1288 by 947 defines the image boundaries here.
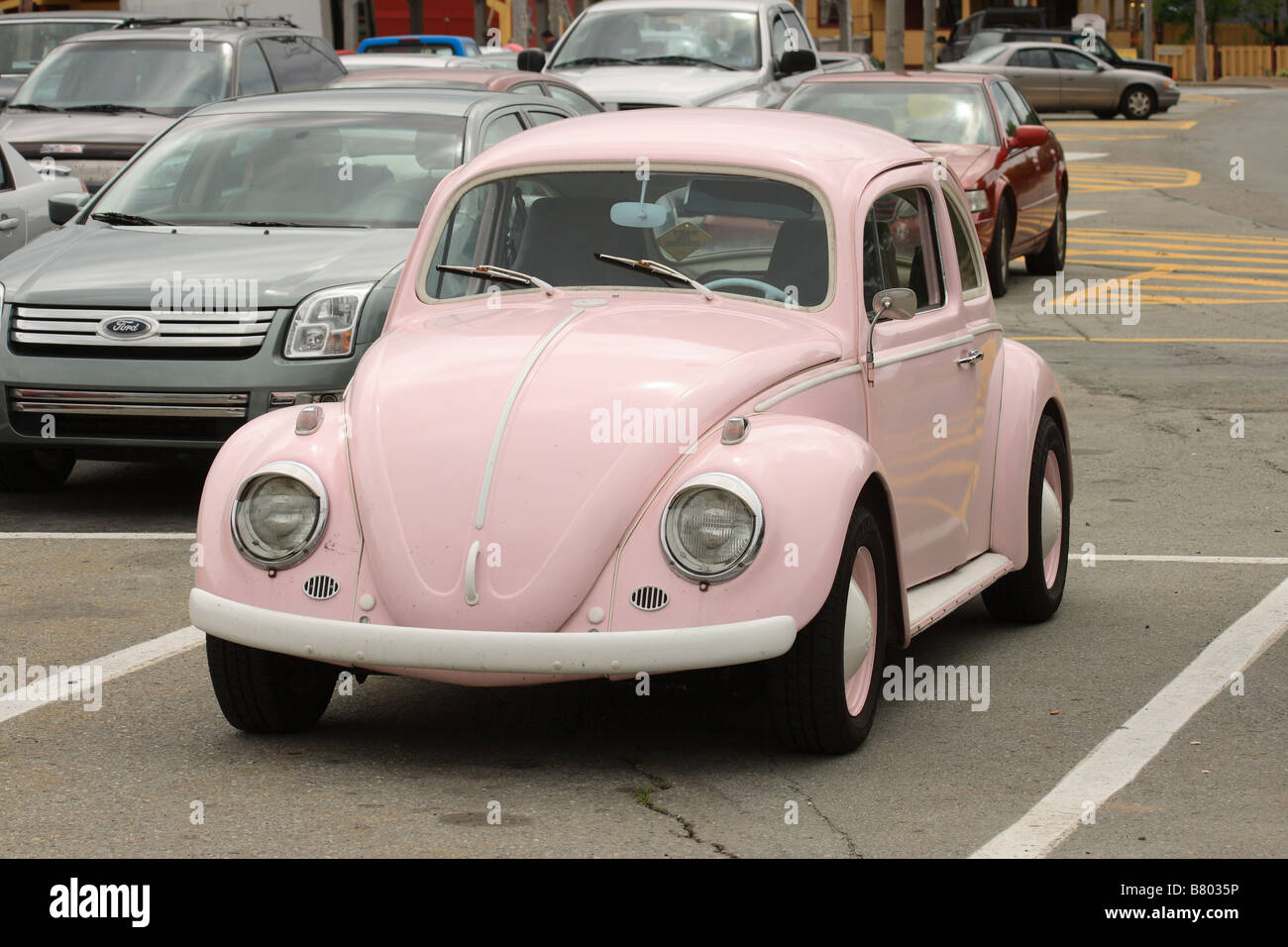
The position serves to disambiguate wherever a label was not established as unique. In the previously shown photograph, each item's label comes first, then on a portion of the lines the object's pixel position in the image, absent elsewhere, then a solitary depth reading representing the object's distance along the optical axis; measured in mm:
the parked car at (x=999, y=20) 57719
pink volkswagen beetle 5184
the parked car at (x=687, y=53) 18812
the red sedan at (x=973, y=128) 16875
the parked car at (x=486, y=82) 11875
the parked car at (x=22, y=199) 12688
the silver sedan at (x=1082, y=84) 43375
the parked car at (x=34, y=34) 21906
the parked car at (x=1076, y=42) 44844
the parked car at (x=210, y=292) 8766
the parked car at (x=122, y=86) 15180
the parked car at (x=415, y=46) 30812
